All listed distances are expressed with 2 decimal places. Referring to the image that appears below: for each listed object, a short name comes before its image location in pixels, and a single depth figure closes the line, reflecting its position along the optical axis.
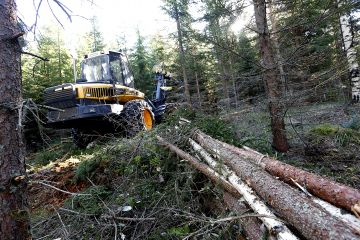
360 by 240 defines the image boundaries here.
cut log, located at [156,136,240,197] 3.56
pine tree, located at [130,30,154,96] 25.83
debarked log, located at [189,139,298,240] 2.39
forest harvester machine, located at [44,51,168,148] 8.63
